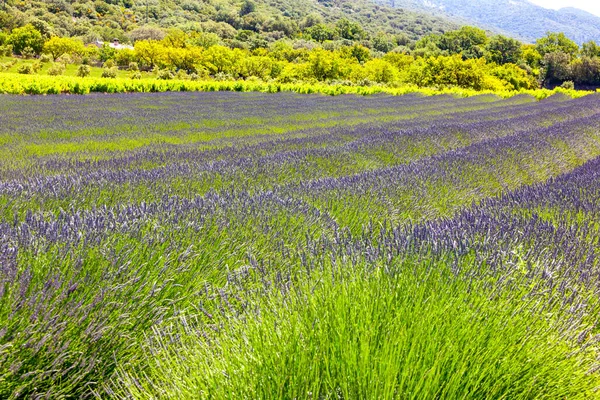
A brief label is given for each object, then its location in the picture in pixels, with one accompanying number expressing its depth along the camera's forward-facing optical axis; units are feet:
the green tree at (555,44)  243.81
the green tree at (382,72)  152.15
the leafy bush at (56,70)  100.27
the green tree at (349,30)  339.57
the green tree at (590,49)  226.58
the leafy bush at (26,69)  98.02
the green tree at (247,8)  416.05
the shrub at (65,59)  132.58
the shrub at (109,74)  108.78
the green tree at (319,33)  326.44
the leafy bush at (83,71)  104.88
